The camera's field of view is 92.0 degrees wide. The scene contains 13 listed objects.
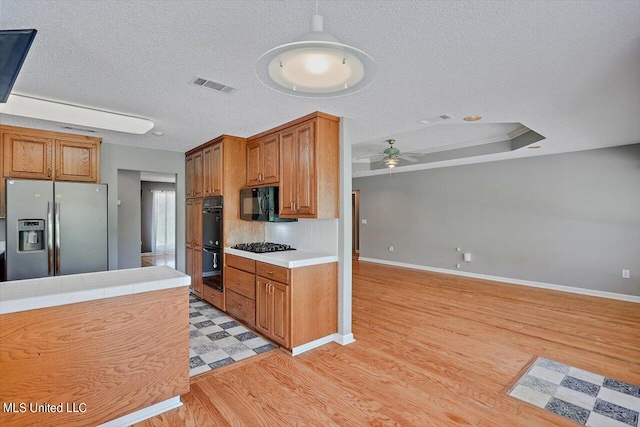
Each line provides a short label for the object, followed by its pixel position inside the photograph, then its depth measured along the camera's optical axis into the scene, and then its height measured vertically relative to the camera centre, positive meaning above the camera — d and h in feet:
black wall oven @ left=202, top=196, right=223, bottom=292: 13.26 -1.28
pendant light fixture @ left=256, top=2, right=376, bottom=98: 3.38 +1.79
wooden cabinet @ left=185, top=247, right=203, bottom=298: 14.87 -2.69
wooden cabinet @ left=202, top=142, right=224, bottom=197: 13.34 +1.97
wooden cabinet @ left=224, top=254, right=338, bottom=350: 9.41 -2.88
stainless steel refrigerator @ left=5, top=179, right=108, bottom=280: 10.55 -0.49
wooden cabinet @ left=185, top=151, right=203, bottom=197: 15.06 +2.03
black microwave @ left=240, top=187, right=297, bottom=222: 11.77 +0.36
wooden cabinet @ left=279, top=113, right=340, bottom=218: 10.00 +1.54
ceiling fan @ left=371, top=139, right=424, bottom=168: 16.84 +3.19
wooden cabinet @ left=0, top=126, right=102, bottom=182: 11.32 +2.34
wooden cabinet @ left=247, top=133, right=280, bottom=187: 11.86 +2.12
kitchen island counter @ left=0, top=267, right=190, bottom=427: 5.31 -2.55
